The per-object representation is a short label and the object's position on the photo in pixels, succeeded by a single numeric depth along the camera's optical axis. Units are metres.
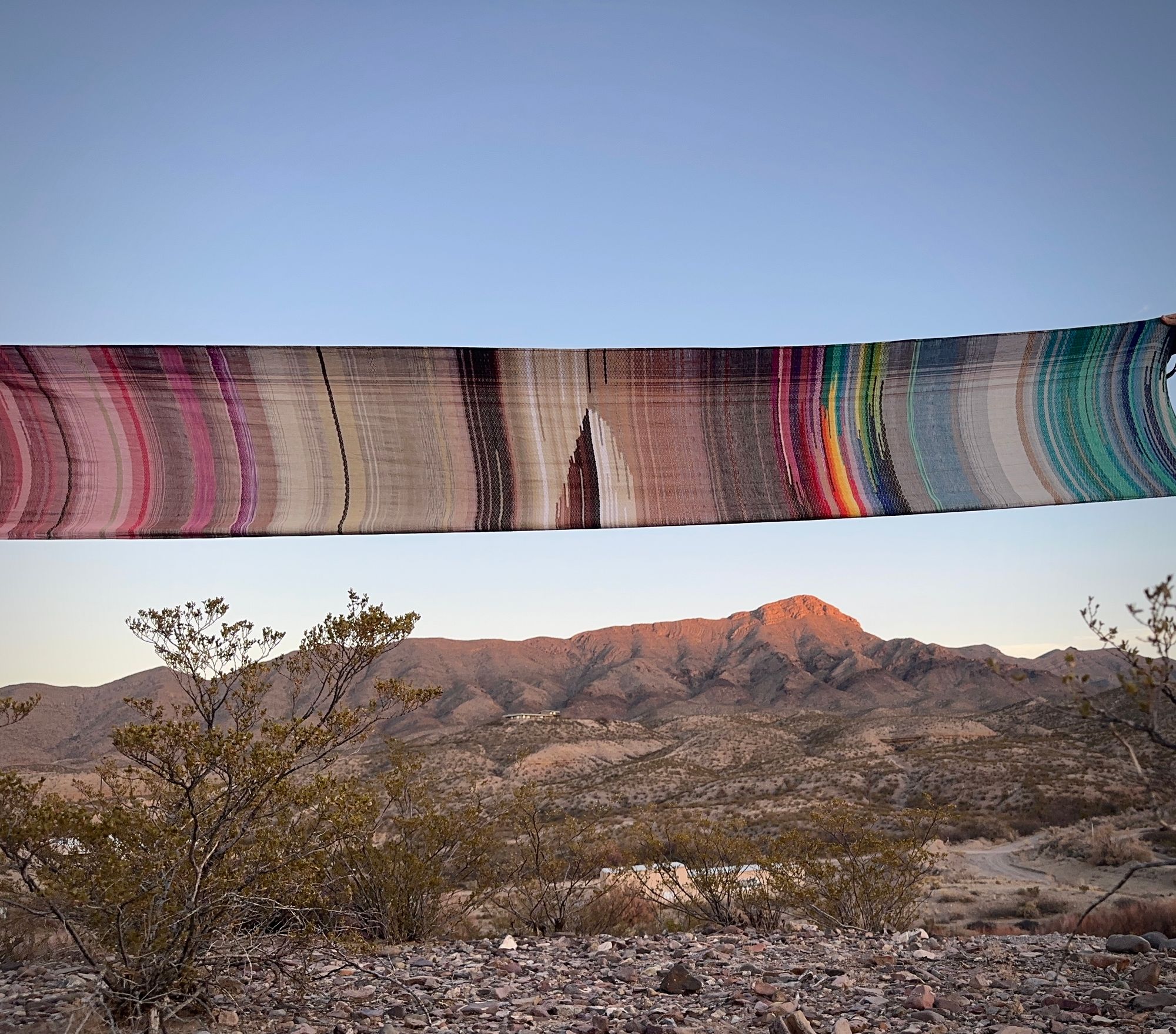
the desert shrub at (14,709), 3.52
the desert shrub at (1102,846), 14.30
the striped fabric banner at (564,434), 1.58
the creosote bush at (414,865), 6.26
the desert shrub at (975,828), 18.98
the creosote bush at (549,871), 7.50
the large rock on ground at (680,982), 3.68
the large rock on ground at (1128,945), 3.93
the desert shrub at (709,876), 7.61
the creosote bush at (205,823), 2.91
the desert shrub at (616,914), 7.63
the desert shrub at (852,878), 7.30
